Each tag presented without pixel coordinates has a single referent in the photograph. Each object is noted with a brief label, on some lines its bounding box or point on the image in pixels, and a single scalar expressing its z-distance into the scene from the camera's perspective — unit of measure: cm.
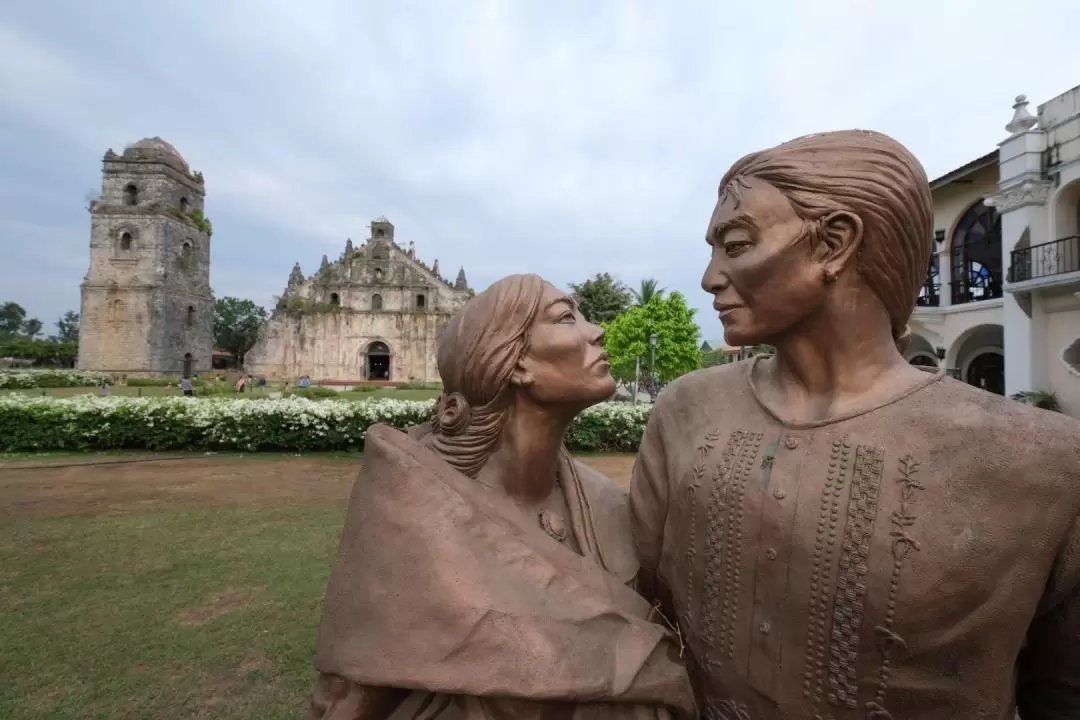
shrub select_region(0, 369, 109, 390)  2673
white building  1095
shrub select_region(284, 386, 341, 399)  2310
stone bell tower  3366
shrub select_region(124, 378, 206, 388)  2992
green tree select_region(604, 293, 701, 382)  2214
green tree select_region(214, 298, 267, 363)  6134
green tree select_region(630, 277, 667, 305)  3447
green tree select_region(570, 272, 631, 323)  3372
